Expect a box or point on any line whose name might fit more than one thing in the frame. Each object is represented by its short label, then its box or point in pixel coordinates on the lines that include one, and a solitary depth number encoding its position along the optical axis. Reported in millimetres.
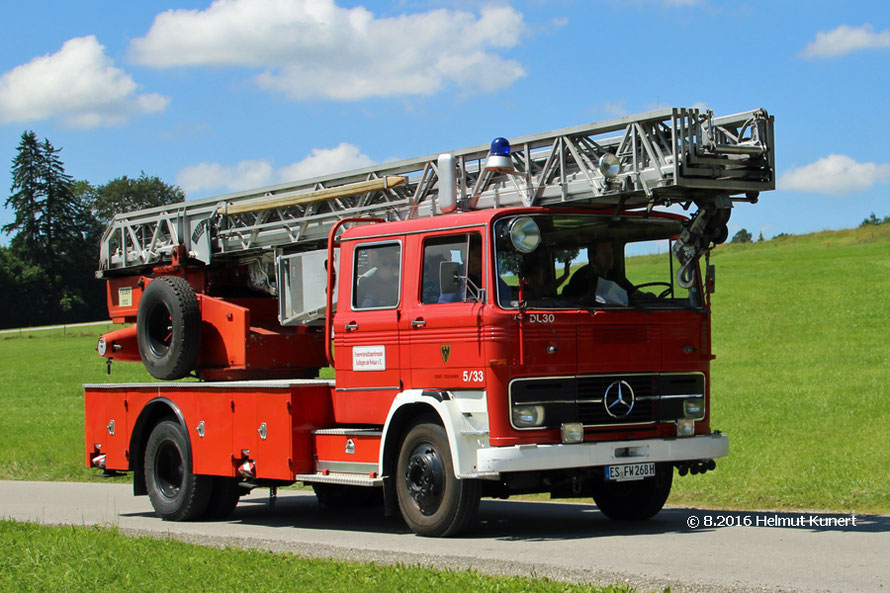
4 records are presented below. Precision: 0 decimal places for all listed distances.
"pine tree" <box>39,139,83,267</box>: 101500
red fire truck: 9656
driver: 10125
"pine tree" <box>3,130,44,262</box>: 101375
